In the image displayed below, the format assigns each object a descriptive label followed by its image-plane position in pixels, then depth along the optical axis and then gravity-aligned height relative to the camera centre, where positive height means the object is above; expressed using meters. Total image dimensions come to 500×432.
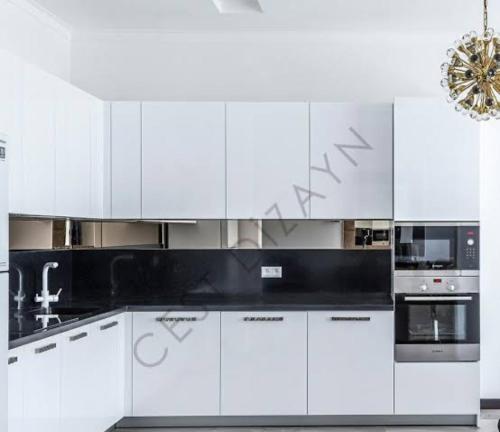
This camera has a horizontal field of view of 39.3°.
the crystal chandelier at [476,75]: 3.15 +0.63
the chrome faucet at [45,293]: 4.44 -0.52
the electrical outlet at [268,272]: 5.34 -0.46
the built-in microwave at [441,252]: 4.78 -0.27
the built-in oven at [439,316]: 4.73 -0.70
